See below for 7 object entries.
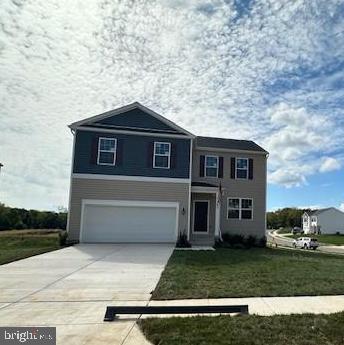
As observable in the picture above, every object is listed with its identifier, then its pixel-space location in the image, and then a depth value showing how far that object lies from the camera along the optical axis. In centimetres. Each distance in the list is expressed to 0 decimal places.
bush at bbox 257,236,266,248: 2281
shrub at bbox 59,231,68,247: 1830
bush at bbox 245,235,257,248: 2239
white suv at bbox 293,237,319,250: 3681
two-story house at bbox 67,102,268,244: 1927
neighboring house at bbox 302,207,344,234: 7906
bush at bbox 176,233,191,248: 1874
